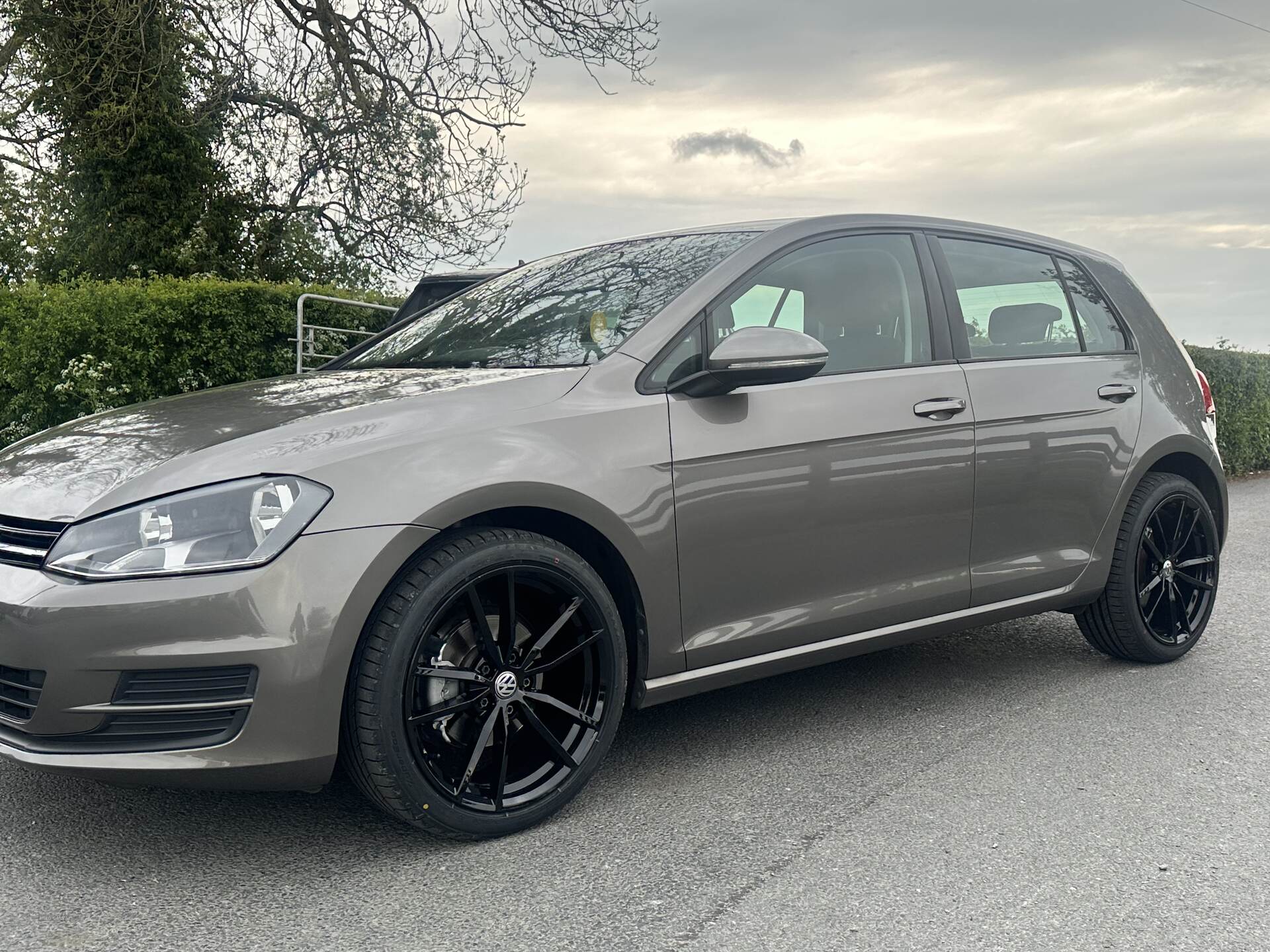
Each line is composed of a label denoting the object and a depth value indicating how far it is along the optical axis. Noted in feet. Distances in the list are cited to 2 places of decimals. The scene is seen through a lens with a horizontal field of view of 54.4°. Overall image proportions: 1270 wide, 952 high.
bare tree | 50.19
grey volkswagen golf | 9.12
